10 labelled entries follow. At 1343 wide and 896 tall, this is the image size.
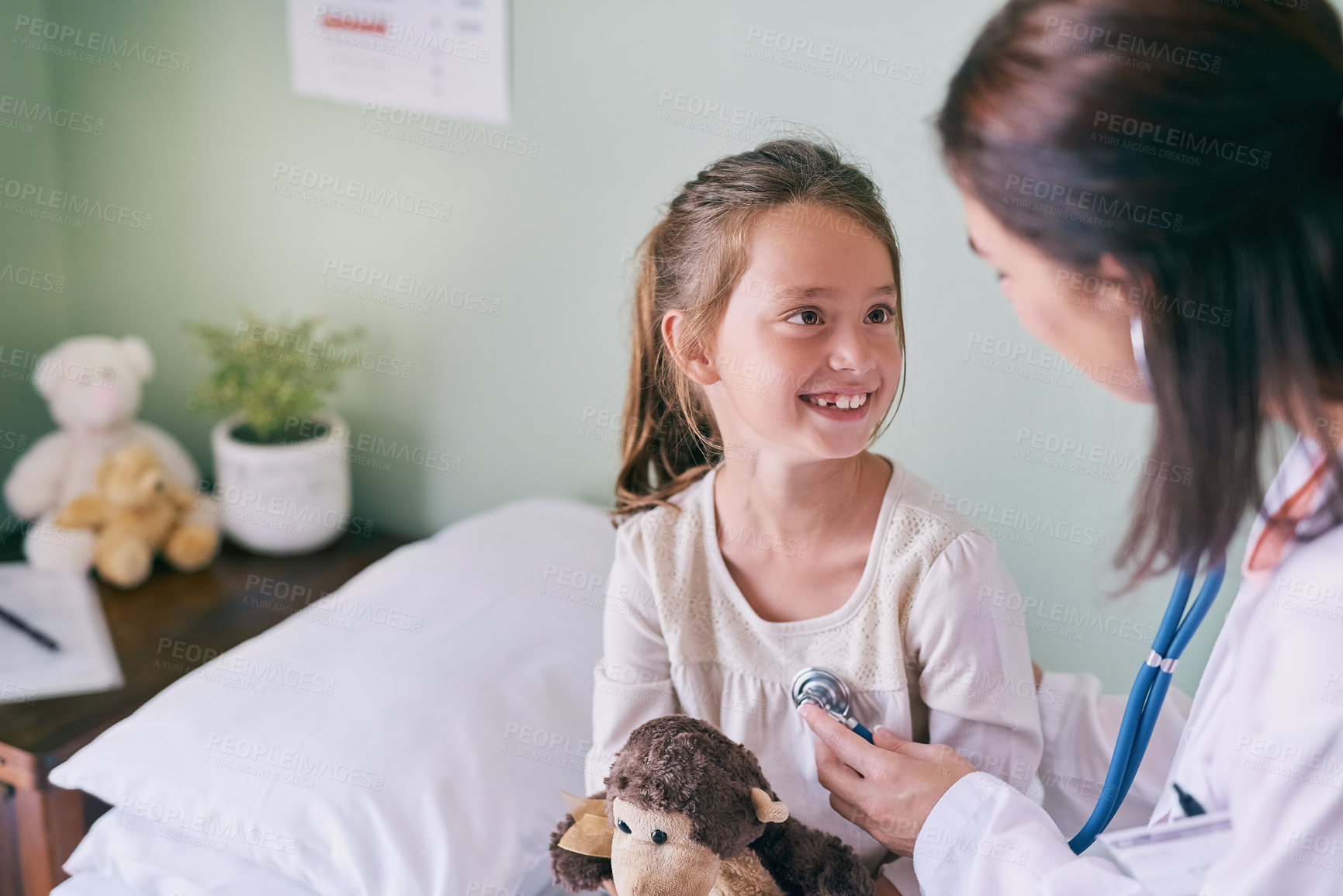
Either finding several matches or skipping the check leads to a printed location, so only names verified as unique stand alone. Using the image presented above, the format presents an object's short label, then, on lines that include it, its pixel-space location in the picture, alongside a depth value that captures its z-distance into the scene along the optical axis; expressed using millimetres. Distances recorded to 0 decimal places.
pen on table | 1520
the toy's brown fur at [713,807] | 857
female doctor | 605
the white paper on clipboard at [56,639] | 1440
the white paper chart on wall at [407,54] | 1584
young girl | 960
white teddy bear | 1751
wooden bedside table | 1322
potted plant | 1738
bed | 1134
